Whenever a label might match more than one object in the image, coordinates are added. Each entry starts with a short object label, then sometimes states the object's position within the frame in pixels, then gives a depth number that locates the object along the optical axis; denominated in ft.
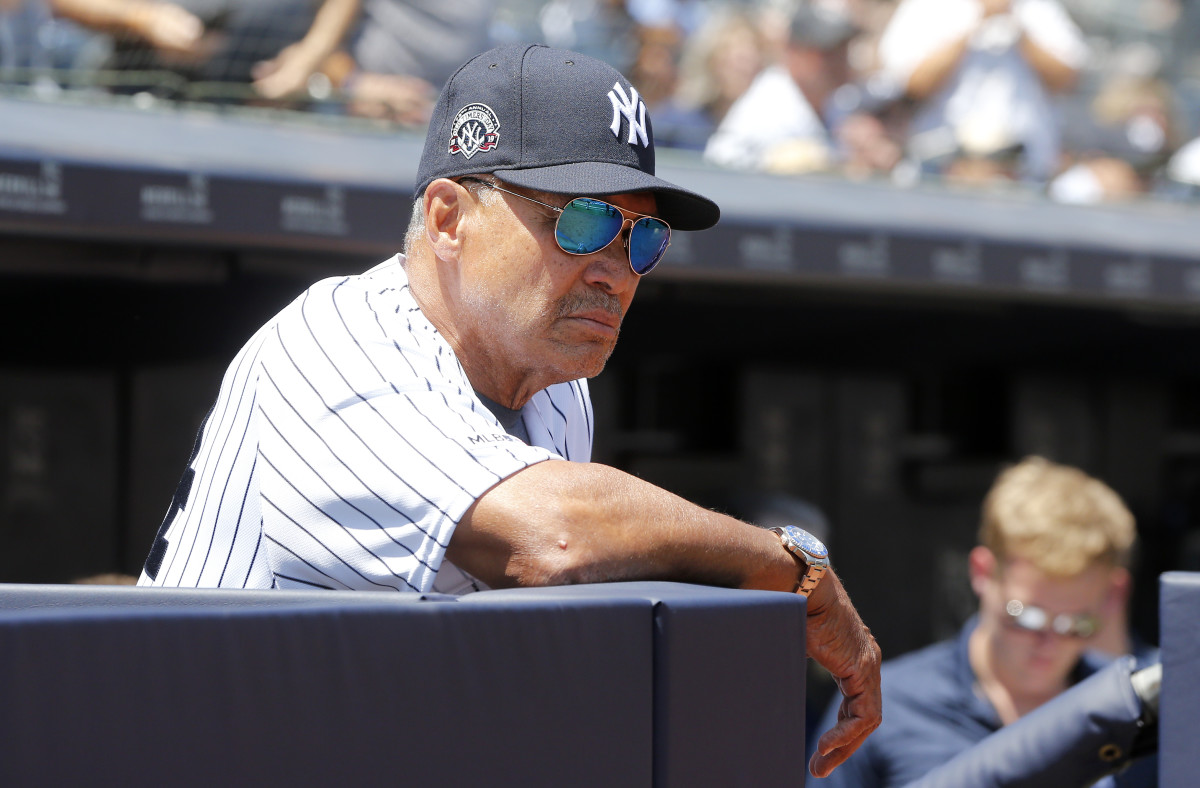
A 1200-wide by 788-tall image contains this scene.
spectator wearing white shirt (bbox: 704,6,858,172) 59.02
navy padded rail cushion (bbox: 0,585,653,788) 30.42
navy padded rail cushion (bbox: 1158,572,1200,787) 31.80
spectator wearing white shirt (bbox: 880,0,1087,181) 63.48
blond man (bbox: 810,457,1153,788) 36.16
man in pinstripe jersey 31.18
